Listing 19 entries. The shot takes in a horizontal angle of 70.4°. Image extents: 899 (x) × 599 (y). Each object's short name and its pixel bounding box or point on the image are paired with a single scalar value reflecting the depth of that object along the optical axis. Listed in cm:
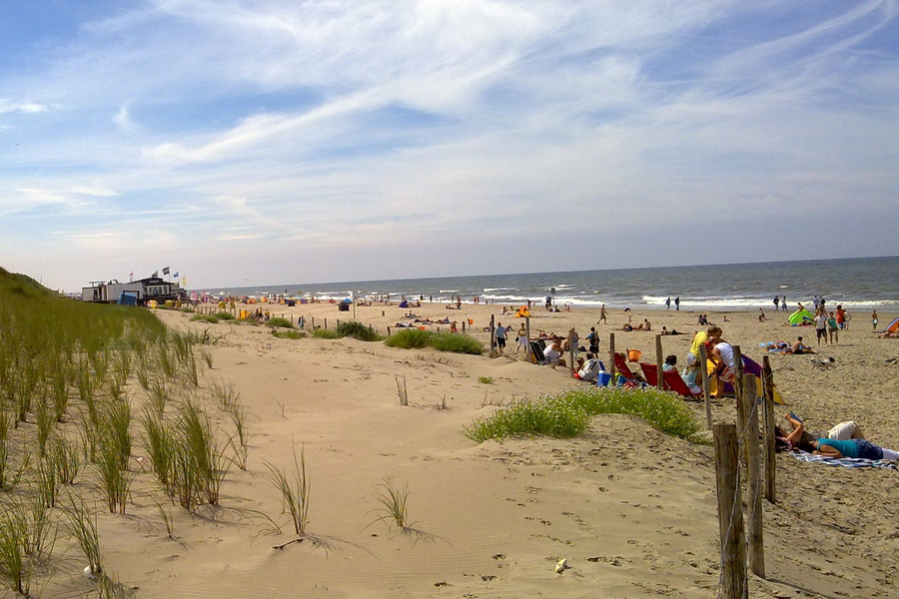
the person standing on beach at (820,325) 2341
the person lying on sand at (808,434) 839
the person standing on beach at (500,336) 2184
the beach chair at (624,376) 1295
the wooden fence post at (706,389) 920
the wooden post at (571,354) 1652
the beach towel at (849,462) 786
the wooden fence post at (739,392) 571
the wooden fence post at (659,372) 1253
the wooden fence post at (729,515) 338
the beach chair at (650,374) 1357
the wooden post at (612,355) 1326
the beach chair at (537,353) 1830
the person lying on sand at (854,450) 812
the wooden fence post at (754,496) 414
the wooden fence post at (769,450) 606
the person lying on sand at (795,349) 2111
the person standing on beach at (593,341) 1889
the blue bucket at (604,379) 1354
